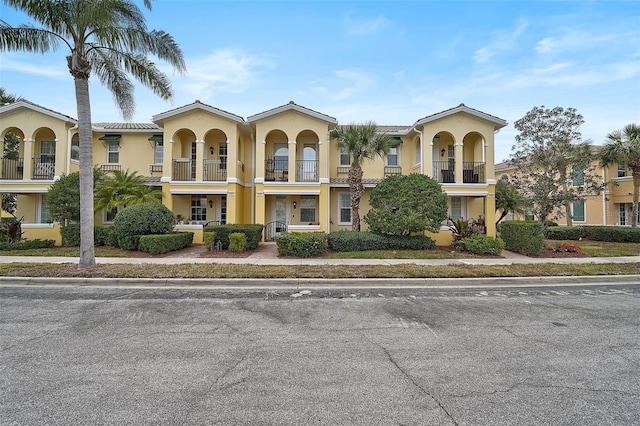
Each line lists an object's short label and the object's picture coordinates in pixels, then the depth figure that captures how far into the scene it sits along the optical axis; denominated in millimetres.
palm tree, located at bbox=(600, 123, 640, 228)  19688
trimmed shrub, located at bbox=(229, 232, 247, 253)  13336
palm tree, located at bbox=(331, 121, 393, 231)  14969
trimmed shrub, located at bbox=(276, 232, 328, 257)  12531
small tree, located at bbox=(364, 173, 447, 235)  13555
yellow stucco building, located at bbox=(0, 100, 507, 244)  16938
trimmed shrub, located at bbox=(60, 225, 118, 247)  14359
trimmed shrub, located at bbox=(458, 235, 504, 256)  13383
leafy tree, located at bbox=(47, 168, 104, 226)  14727
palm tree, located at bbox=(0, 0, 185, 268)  9539
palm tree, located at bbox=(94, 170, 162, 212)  14883
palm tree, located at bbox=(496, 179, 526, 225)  18000
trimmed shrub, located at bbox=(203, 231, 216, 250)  13727
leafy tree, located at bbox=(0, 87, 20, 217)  19378
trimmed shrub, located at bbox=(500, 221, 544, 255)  13648
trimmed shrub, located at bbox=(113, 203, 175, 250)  13406
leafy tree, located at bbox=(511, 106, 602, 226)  15570
